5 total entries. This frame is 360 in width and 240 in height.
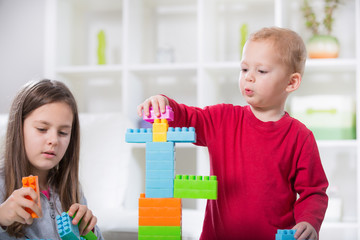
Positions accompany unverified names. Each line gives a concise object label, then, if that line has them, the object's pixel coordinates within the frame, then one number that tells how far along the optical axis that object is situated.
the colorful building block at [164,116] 1.02
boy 1.26
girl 1.32
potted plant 2.42
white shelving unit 2.48
